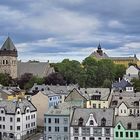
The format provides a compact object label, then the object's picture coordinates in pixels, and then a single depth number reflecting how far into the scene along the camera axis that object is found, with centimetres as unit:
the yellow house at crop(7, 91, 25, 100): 10450
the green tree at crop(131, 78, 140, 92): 12179
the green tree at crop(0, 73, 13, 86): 14396
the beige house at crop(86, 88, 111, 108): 9076
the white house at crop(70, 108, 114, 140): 7162
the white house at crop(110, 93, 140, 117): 8500
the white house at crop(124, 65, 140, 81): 17882
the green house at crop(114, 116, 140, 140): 7031
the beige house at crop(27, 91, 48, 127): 9262
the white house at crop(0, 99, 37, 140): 8169
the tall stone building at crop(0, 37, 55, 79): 16550
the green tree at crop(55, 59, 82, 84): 16099
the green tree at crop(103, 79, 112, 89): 13888
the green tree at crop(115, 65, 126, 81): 18525
